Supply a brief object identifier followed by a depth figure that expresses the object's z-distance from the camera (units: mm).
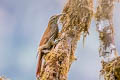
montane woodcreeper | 8837
